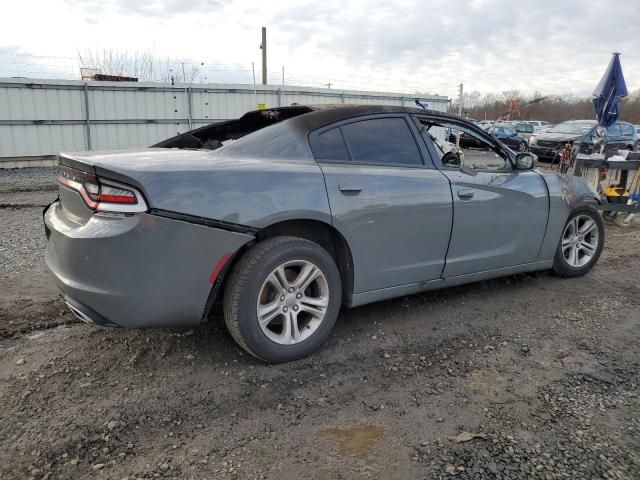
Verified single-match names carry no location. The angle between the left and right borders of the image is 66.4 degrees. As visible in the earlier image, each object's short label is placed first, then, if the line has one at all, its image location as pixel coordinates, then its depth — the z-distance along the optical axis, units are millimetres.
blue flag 9312
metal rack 7285
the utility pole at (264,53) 23406
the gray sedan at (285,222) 2582
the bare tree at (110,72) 22355
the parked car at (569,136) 18400
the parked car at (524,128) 27641
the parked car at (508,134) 22172
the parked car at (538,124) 31247
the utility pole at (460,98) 20631
